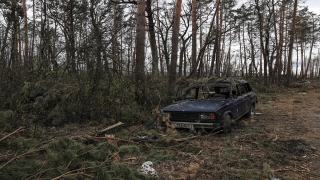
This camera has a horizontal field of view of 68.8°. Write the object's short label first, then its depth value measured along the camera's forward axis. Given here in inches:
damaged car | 235.9
